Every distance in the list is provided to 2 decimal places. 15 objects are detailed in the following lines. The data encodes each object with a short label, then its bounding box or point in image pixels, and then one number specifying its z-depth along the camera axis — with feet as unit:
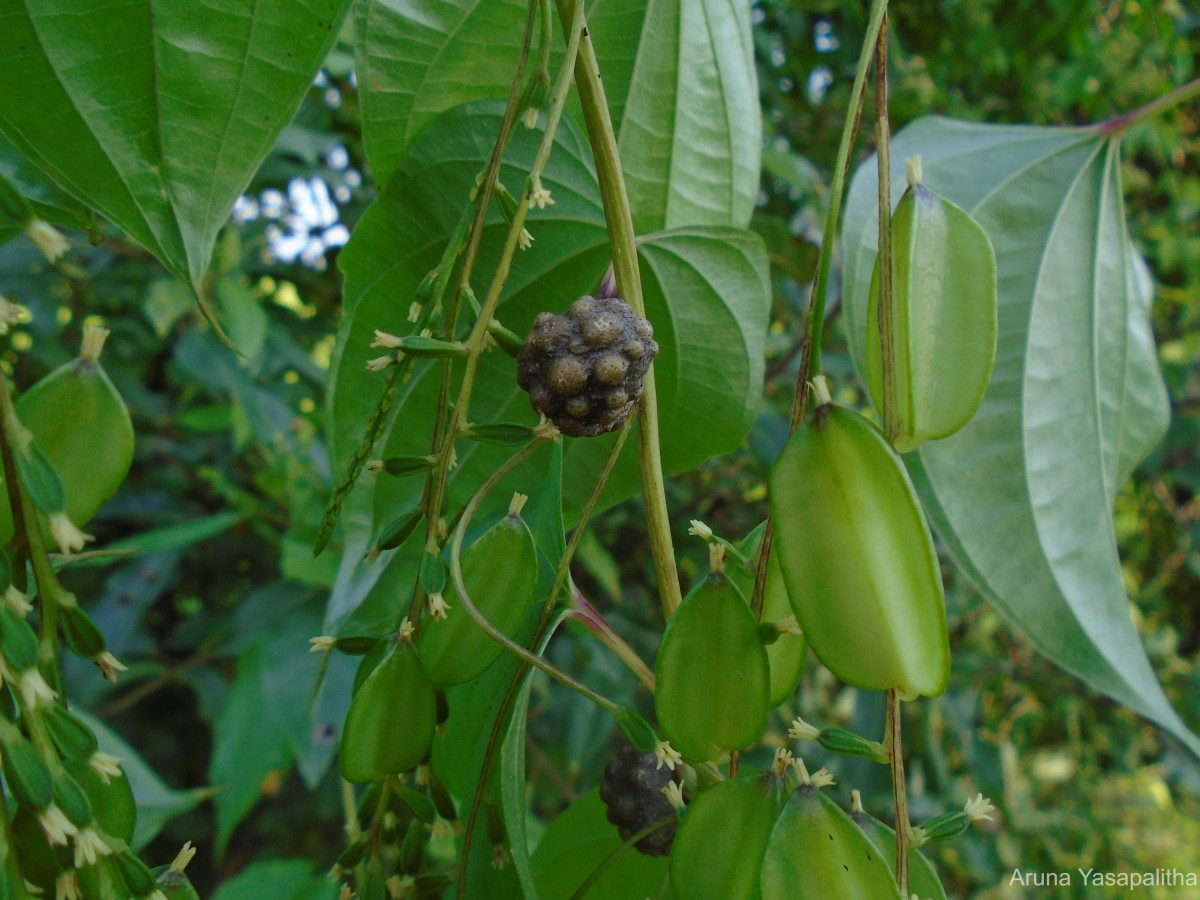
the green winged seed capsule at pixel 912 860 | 0.33
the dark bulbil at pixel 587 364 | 0.32
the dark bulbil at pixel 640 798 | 0.39
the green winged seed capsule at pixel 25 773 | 0.26
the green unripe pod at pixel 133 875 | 0.28
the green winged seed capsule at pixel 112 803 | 0.32
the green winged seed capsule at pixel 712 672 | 0.32
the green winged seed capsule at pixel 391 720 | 0.34
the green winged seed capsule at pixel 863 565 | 0.29
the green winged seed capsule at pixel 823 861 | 0.29
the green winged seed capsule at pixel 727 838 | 0.31
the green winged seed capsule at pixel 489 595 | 0.35
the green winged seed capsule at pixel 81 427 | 0.33
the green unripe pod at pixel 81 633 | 0.30
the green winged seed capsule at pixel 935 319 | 0.32
